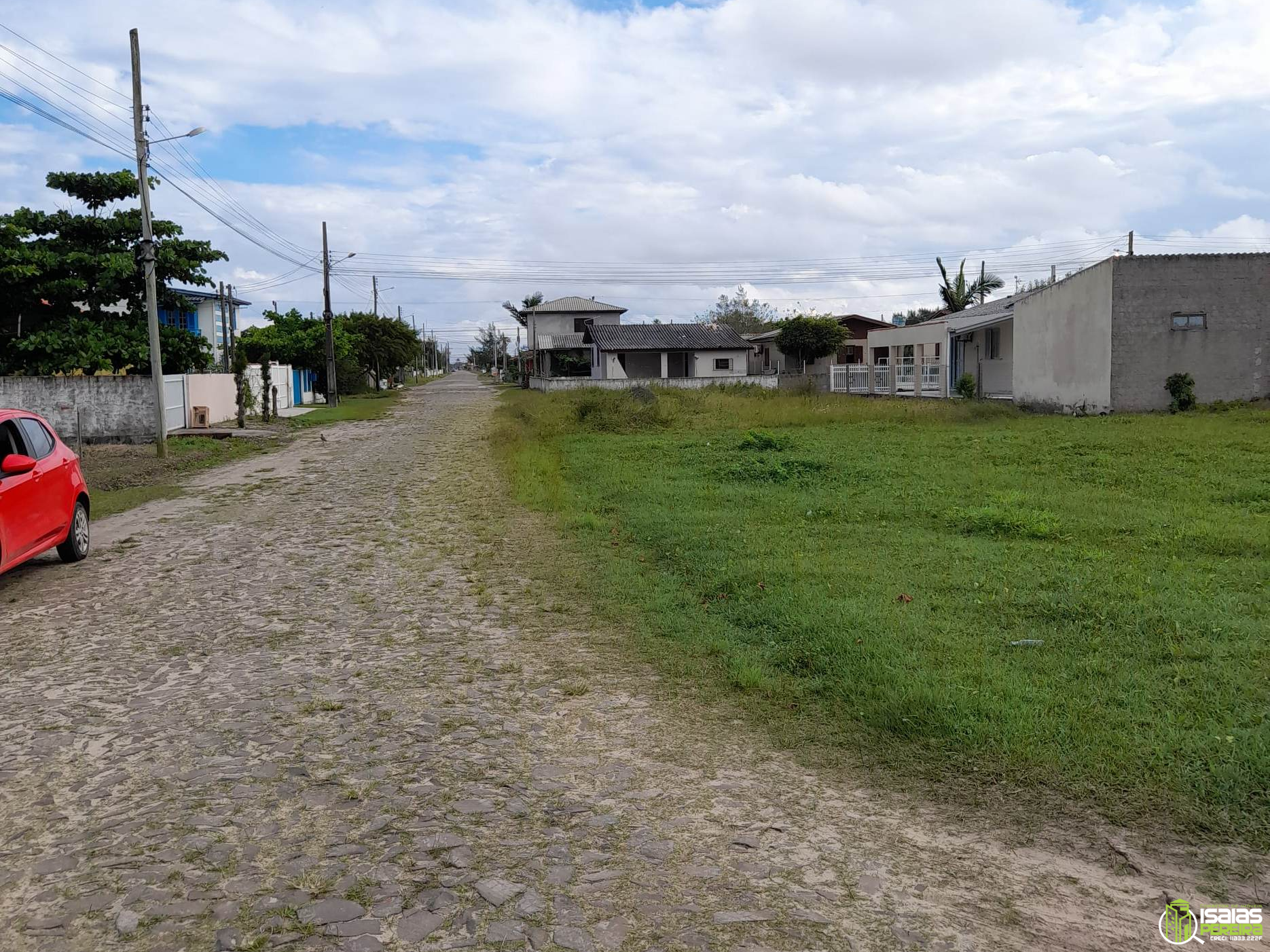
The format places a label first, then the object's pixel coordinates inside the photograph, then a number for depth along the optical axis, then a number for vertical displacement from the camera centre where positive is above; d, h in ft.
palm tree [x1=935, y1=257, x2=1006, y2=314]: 207.92 +18.53
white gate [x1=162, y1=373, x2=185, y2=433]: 88.17 -0.83
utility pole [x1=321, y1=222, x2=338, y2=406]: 159.22 +9.41
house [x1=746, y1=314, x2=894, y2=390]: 203.41 +5.90
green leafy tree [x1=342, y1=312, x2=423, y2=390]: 222.07 +9.94
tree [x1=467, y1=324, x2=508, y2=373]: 485.15 +20.69
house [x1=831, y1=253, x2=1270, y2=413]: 89.81 +4.36
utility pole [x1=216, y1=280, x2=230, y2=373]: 152.05 +8.82
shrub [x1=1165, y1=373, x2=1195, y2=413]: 88.63 -1.17
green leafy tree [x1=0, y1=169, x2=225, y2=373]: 83.97 +9.57
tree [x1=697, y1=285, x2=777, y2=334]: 363.76 +24.79
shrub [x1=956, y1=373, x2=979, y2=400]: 125.39 -0.76
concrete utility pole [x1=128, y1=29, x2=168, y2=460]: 69.51 +10.15
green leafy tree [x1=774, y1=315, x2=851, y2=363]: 197.06 +9.00
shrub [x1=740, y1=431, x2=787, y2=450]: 65.51 -3.79
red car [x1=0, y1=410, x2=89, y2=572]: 29.30 -3.15
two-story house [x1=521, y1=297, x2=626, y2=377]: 262.06 +18.58
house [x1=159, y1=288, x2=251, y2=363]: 153.28 +11.97
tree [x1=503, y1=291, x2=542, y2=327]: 302.74 +24.59
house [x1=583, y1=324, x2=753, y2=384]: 223.71 +7.12
